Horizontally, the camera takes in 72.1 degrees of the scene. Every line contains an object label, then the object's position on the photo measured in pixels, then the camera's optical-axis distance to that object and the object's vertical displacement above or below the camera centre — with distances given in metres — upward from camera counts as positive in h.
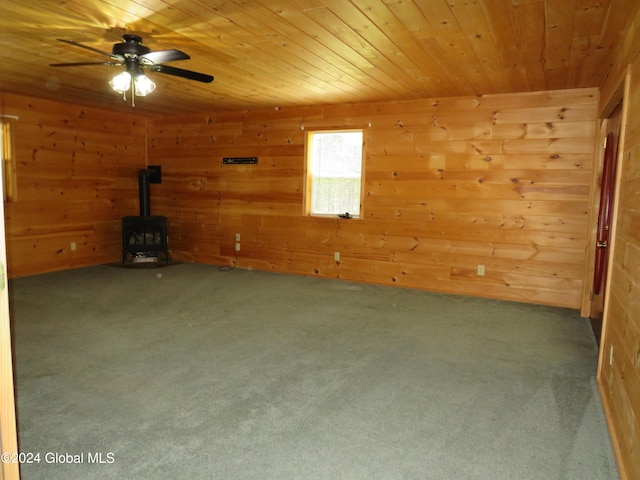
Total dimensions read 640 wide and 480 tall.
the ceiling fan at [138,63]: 3.02 +0.92
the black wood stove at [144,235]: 6.40 -0.64
